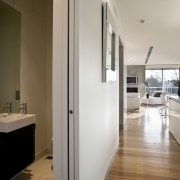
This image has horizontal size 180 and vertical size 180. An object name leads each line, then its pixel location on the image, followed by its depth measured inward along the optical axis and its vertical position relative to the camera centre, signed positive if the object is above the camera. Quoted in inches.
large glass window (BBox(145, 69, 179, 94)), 477.7 +24.4
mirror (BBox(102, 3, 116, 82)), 84.6 +20.4
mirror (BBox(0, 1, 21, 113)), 101.5 +16.7
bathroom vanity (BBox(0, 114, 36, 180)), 80.5 -25.0
